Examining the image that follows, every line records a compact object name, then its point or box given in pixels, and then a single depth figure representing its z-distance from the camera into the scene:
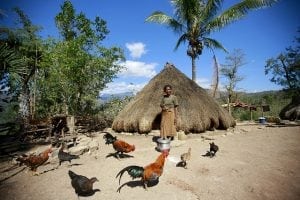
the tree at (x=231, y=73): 31.62
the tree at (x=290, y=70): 27.34
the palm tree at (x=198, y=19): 14.49
